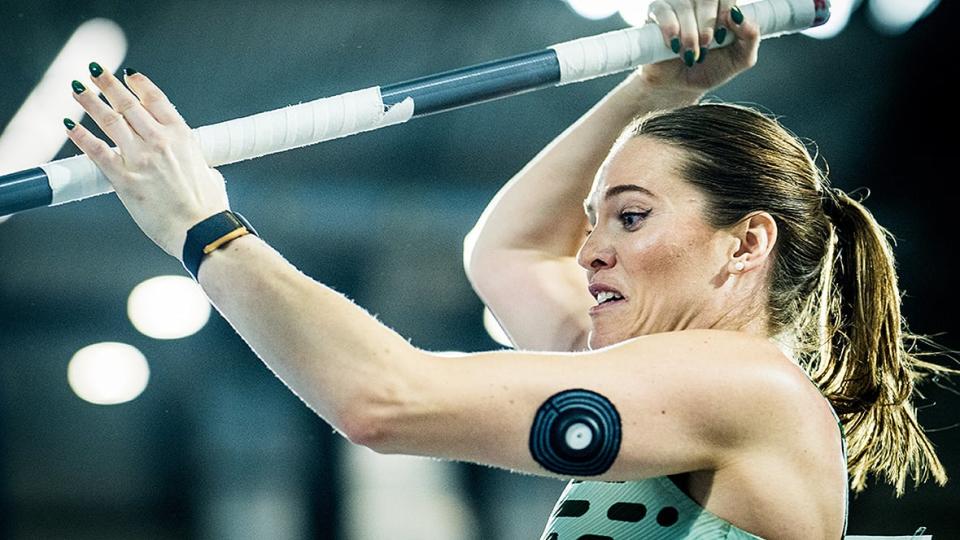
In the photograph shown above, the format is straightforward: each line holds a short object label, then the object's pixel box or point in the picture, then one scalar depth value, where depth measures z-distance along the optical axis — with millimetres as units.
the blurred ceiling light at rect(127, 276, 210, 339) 9734
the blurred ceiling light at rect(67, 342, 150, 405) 9656
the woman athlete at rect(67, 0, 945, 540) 3283
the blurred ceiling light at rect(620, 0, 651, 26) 9320
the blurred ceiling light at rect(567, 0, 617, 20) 9305
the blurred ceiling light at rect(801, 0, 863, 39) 9477
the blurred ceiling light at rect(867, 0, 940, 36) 9531
